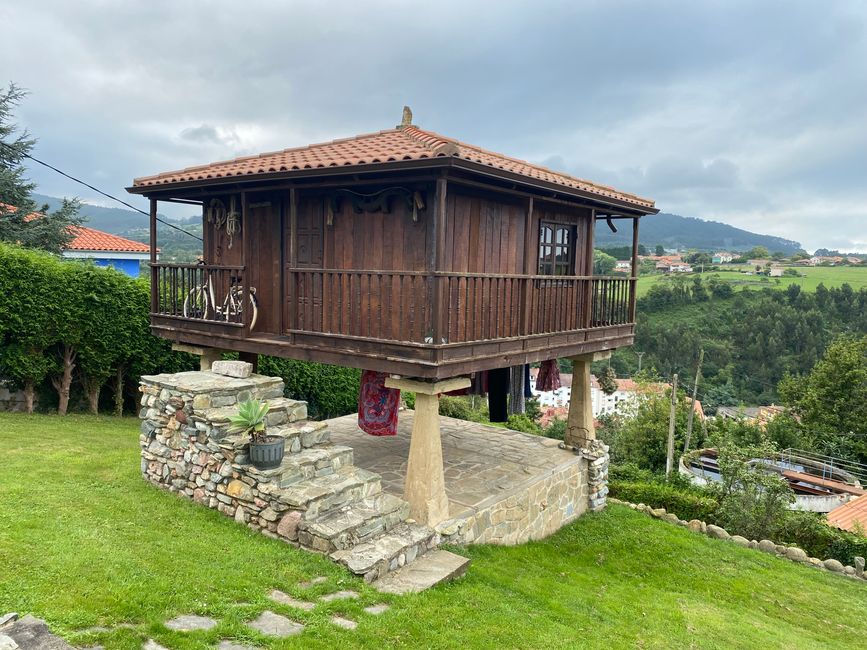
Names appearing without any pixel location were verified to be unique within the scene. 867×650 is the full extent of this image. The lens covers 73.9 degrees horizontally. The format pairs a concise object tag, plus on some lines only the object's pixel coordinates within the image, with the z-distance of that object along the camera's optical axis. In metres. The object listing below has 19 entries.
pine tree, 15.79
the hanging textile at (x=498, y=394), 11.00
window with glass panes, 8.95
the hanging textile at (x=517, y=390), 10.92
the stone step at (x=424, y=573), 5.48
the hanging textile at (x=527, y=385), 11.14
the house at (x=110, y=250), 20.52
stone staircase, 5.79
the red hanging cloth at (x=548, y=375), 11.14
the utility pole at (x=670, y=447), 20.02
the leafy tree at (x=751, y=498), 11.49
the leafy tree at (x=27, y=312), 10.51
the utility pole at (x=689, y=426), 23.12
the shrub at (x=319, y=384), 14.22
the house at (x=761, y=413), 25.80
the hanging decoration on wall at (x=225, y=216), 8.69
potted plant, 6.12
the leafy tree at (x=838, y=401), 23.56
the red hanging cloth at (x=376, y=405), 9.29
